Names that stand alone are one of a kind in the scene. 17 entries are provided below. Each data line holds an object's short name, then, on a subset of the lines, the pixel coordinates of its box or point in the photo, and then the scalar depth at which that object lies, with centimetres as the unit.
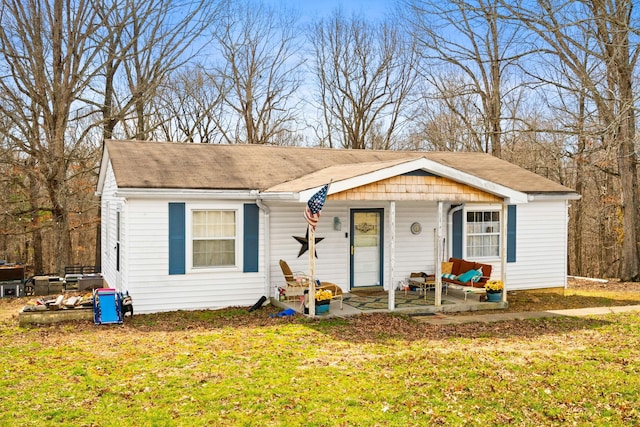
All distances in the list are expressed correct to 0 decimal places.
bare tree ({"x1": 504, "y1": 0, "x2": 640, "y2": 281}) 1291
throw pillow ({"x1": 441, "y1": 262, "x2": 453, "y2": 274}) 1381
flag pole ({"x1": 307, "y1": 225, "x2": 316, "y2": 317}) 1084
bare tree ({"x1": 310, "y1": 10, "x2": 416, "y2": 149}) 3005
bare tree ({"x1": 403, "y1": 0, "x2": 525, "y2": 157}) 2505
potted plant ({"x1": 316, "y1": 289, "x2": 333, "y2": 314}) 1119
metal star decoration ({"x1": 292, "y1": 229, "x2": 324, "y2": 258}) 1319
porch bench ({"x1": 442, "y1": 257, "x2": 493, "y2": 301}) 1288
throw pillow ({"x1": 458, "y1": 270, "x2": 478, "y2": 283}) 1298
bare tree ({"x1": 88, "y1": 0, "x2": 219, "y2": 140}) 2083
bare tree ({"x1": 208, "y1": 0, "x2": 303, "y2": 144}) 2958
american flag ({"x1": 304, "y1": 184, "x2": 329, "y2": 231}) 1040
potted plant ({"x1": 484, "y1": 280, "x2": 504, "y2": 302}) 1275
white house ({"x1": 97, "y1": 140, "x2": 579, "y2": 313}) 1163
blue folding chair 1096
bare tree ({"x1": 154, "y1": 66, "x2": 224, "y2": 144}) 2902
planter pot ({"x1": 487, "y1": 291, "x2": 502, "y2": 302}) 1280
